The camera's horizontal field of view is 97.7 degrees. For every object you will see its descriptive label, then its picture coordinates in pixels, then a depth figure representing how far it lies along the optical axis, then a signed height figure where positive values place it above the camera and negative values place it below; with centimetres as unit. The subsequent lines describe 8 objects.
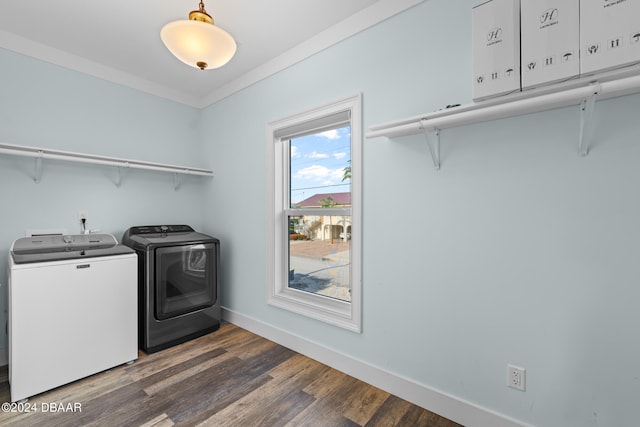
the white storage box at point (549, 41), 107 +67
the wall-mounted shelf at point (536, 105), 102 +45
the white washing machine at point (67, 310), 171 -69
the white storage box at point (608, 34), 97 +63
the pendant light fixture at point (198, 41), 135 +85
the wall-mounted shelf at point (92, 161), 202 +40
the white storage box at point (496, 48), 119 +71
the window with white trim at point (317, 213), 199 -3
